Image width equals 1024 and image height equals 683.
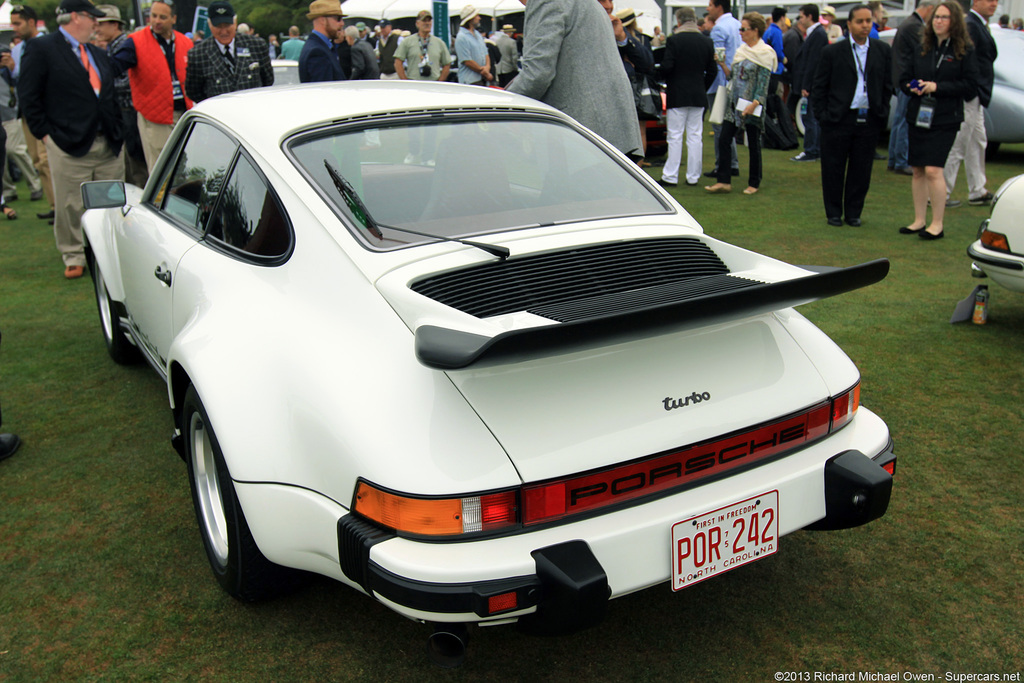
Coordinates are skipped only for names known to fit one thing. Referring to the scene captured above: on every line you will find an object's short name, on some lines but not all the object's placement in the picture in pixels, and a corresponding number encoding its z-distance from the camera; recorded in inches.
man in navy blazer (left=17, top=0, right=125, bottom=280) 244.5
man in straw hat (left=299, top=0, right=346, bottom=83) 319.6
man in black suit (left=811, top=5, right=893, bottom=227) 298.7
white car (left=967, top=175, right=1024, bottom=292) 178.1
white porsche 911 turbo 75.4
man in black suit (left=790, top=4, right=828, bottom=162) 427.5
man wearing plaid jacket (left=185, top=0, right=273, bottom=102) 271.7
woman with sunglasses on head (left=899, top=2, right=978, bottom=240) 270.4
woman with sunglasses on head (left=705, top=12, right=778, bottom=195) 356.2
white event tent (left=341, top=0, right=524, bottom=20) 906.7
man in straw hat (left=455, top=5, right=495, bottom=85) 485.7
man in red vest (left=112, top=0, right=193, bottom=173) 276.8
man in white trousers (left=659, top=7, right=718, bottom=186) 377.7
